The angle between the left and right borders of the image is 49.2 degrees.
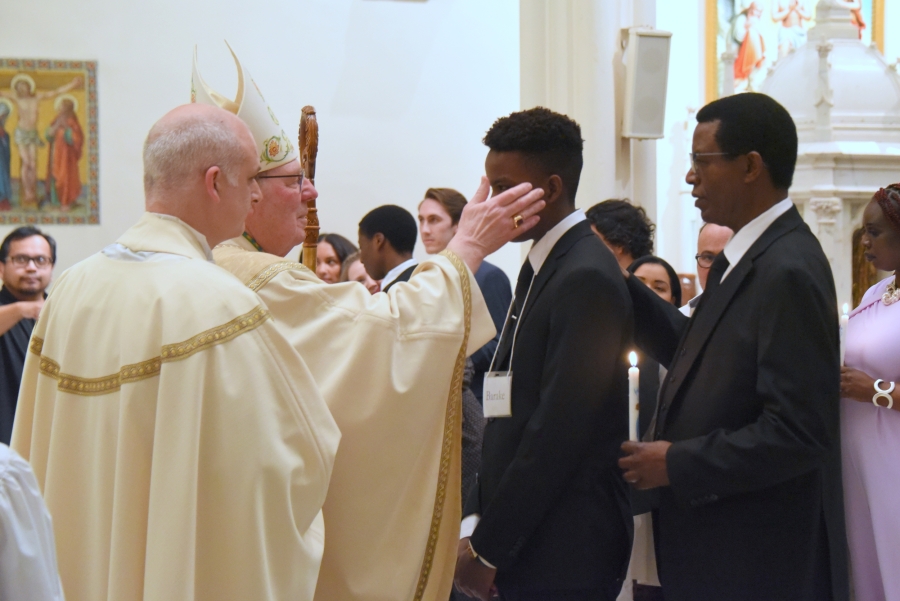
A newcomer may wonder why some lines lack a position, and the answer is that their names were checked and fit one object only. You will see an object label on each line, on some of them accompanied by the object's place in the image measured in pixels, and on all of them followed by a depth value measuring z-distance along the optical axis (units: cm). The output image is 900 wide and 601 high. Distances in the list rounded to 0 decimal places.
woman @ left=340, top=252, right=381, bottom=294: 609
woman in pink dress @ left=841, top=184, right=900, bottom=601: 254
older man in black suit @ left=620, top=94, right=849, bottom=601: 209
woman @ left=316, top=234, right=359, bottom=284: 656
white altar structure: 791
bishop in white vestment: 241
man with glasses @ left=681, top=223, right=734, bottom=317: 392
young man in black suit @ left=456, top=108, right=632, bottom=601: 229
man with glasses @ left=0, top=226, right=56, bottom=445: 450
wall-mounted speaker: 589
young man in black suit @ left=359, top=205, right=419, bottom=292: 507
